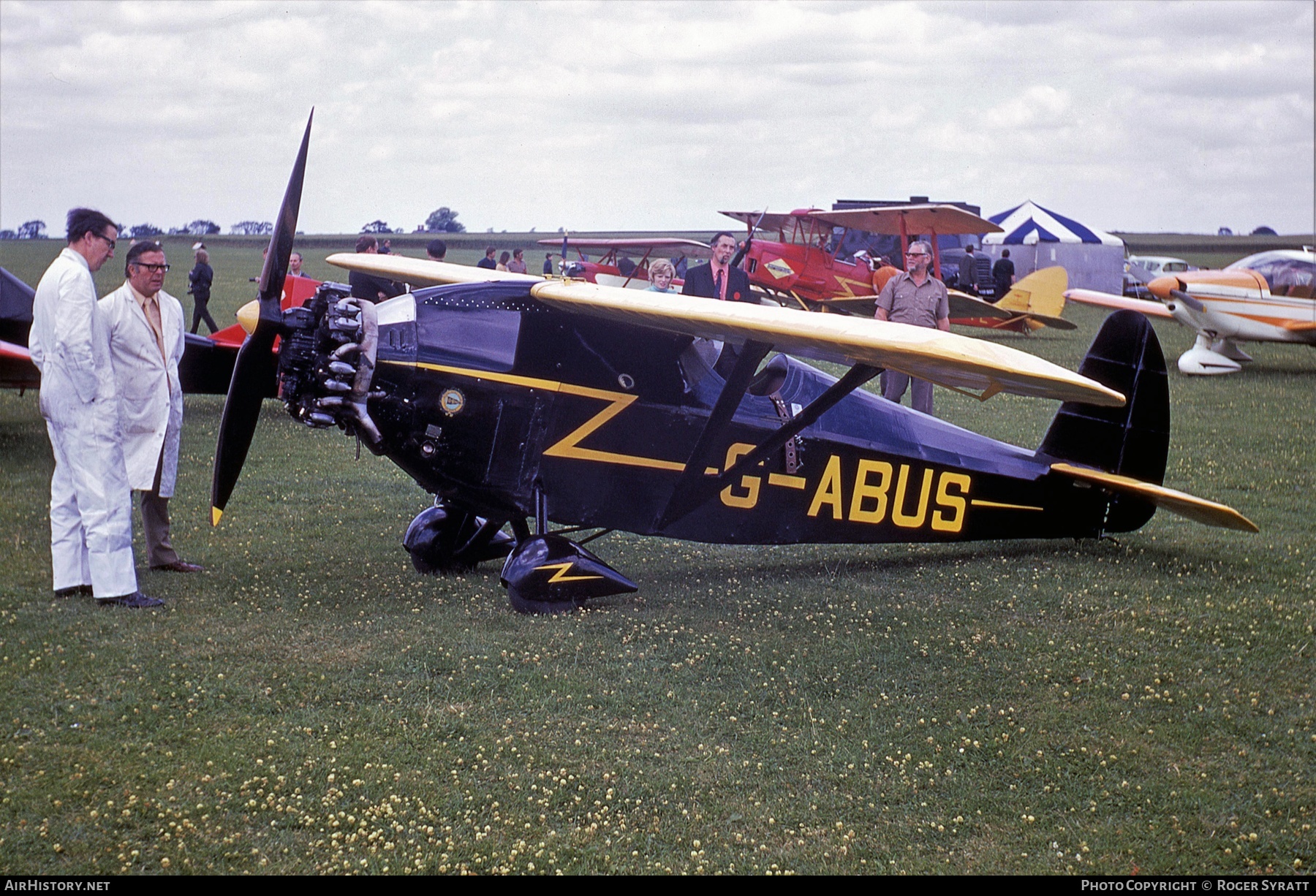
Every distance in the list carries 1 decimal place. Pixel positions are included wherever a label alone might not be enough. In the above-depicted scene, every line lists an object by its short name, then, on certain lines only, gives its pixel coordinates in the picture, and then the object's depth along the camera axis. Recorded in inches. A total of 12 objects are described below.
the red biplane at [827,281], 1055.6
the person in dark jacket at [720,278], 412.2
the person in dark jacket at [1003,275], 1304.1
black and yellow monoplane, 230.1
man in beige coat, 264.1
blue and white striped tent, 1683.1
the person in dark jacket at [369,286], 409.7
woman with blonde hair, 427.5
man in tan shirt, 455.2
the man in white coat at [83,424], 249.9
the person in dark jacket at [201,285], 874.0
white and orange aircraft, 776.9
